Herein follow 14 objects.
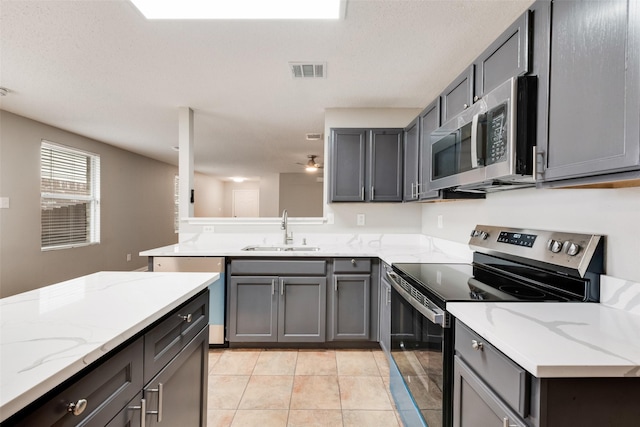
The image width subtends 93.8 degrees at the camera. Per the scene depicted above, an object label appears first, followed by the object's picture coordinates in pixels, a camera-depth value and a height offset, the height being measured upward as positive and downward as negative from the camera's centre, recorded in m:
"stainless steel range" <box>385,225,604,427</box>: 1.18 -0.36
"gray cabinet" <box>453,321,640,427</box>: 0.72 -0.47
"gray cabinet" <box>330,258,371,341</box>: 2.56 -0.77
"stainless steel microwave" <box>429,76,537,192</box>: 1.16 +0.32
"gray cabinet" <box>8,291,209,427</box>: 0.64 -0.49
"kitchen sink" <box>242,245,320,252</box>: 2.98 -0.40
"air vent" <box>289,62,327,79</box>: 2.21 +1.07
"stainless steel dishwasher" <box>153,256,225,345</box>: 2.52 -0.51
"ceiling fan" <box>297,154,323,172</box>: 5.84 +0.92
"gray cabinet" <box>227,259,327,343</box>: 2.56 -0.79
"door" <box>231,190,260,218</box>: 10.74 +0.19
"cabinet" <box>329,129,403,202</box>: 2.87 +0.43
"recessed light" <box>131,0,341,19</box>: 1.58 +1.08
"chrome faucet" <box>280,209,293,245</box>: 3.09 -0.26
